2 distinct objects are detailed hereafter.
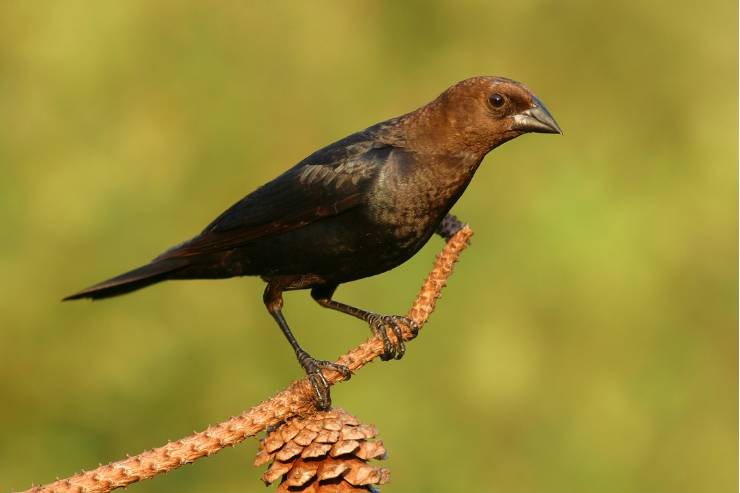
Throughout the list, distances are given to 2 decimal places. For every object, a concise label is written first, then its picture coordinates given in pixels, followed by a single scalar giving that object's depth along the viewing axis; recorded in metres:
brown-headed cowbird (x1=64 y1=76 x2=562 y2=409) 7.88
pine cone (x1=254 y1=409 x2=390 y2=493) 5.43
